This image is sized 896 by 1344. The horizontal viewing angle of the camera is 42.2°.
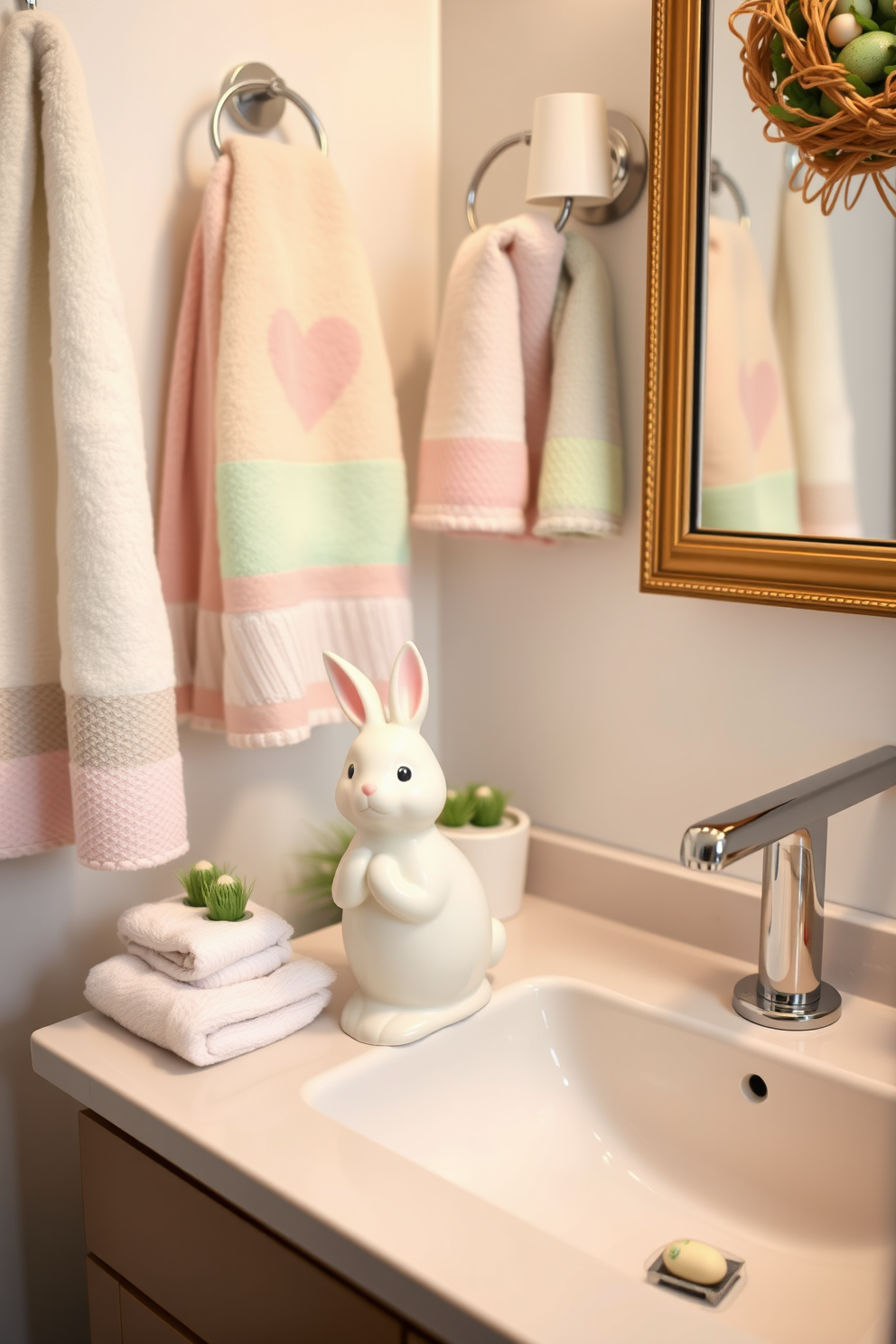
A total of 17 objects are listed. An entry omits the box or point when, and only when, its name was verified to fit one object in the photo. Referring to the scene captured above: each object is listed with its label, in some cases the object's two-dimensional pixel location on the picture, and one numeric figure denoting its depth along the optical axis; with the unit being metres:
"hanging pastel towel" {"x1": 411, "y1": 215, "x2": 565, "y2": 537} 1.07
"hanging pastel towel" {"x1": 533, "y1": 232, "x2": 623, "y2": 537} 1.09
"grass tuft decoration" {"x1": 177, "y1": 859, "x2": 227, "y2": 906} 0.97
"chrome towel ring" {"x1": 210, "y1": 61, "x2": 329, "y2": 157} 1.05
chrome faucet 0.91
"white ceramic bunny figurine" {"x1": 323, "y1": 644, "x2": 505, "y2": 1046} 0.88
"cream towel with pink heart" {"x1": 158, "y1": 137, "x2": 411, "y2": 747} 1.00
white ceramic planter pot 1.13
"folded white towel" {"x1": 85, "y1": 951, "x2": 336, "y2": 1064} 0.86
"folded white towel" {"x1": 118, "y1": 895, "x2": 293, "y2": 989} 0.89
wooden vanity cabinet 0.73
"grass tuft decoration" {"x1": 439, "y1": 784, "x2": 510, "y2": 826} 1.15
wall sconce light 1.04
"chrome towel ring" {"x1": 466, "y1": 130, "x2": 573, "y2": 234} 1.12
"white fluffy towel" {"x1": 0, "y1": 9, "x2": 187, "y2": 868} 0.88
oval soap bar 0.80
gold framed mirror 0.94
